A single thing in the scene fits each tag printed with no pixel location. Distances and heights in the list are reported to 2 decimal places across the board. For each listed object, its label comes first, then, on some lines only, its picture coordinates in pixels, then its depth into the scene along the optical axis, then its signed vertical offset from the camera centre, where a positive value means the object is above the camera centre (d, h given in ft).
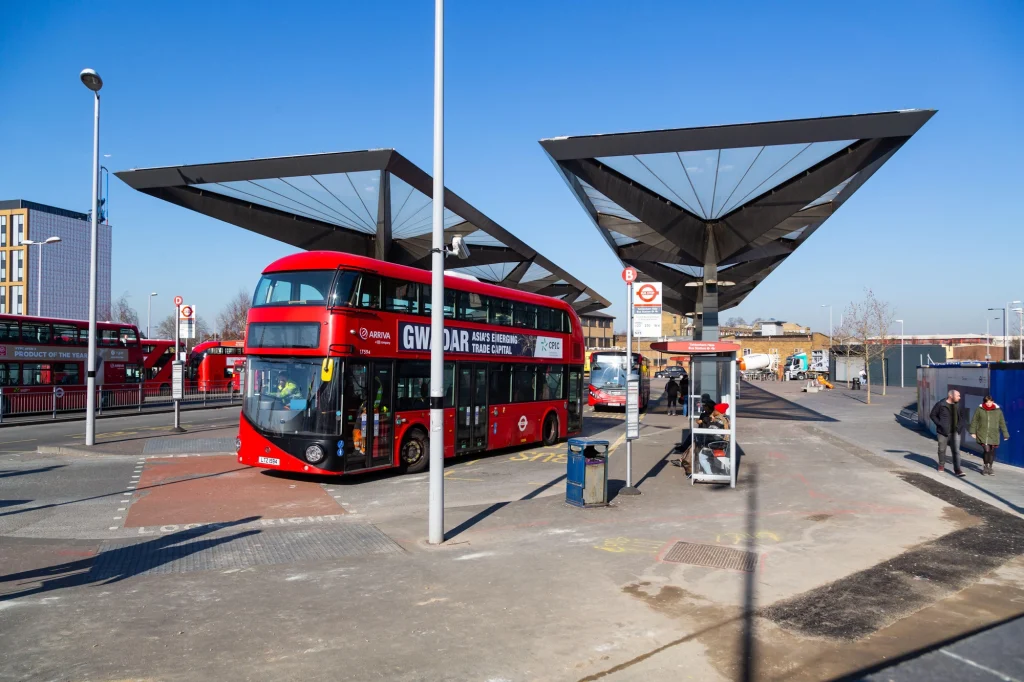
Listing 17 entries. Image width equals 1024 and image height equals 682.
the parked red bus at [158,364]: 126.93 -1.53
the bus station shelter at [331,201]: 66.59 +16.84
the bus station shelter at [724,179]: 58.90 +17.86
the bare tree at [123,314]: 280.70 +17.15
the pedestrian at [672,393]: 112.16 -5.76
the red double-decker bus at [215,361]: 141.97 -1.03
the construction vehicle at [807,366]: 267.18 -3.48
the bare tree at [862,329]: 162.40 +7.09
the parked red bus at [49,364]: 89.15 -1.22
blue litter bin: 37.70 -6.42
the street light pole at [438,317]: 29.12 +1.67
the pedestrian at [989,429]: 47.85 -4.91
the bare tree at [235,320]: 246.17 +13.16
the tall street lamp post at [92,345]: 59.00 +0.92
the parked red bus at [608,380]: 111.45 -3.66
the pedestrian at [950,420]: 46.70 -4.26
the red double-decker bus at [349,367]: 41.86 -0.69
